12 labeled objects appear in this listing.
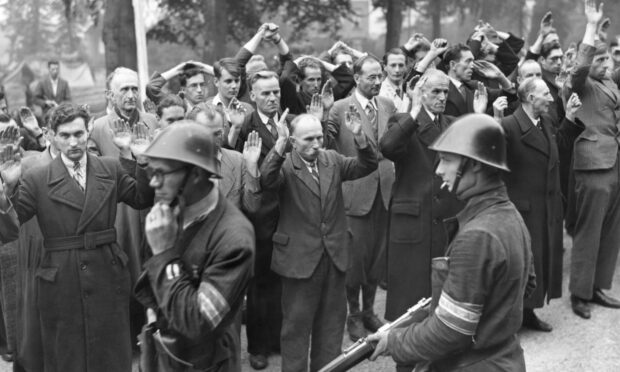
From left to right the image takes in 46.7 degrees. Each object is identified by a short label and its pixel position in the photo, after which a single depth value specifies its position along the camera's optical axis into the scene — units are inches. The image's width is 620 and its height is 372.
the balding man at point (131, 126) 228.8
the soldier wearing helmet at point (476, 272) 118.0
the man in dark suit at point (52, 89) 605.7
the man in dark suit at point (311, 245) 197.3
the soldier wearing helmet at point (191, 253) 111.0
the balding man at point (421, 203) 220.4
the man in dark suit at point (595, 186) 265.3
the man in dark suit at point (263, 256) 222.1
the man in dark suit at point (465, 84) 241.3
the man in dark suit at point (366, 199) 247.8
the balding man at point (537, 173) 232.8
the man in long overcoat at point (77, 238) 176.7
